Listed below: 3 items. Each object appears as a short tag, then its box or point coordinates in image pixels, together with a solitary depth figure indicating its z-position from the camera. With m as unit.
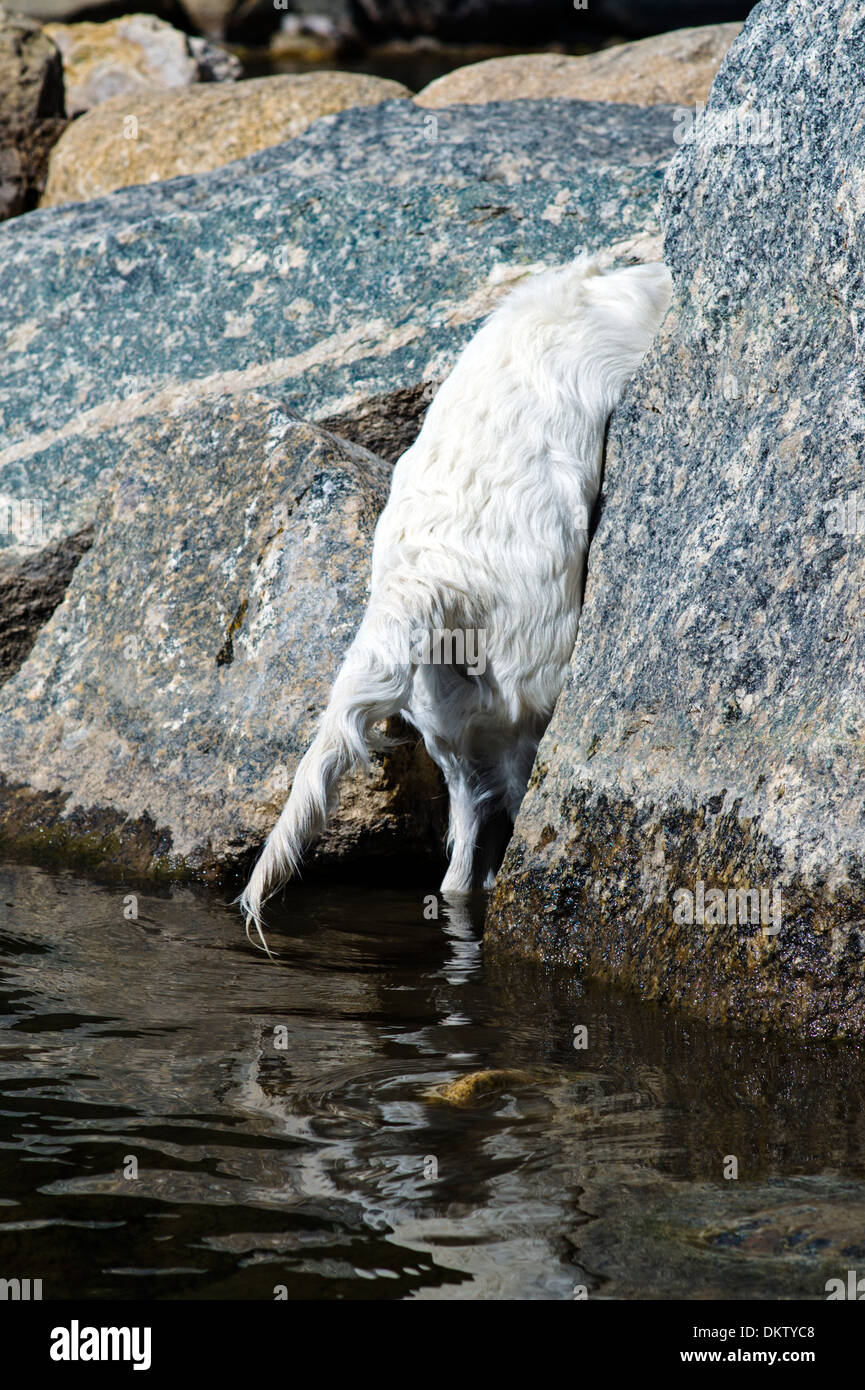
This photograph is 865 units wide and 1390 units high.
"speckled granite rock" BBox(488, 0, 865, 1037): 5.88
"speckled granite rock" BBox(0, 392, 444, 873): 8.77
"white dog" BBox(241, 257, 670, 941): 7.53
